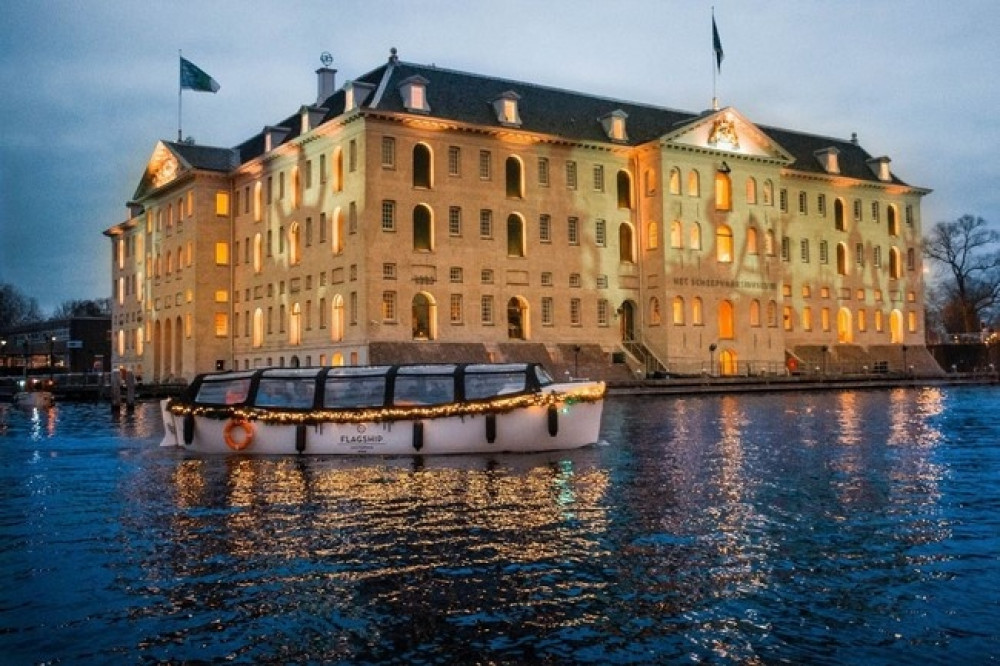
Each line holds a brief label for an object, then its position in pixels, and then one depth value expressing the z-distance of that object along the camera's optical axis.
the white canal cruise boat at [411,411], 22.08
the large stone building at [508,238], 56.19
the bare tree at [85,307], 155.75
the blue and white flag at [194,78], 62.12
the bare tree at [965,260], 94.38
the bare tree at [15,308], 139.75
